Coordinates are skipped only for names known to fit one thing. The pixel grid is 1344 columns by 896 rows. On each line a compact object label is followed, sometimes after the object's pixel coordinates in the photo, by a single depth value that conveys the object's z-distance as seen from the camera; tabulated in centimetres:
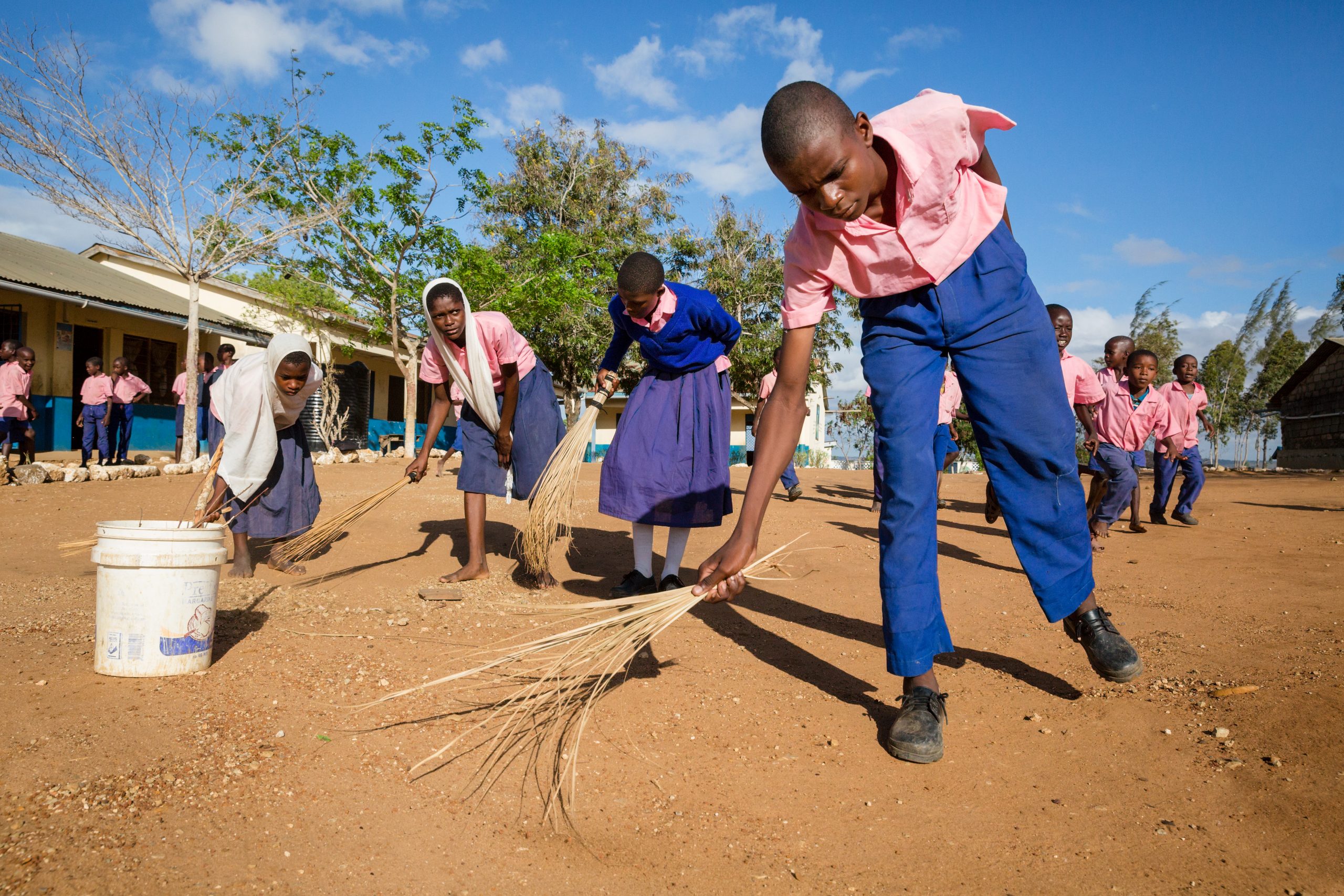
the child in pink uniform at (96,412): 1020
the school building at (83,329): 1227
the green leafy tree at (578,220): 2017
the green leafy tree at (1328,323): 2706
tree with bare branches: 1059
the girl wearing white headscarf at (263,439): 423
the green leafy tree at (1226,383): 3014
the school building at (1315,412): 1923
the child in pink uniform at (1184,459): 706
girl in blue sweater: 383
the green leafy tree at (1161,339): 2880
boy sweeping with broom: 212
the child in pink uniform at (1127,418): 603
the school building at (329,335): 1684
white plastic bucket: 258
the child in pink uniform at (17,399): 931
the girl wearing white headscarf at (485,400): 421
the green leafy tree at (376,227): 1358
